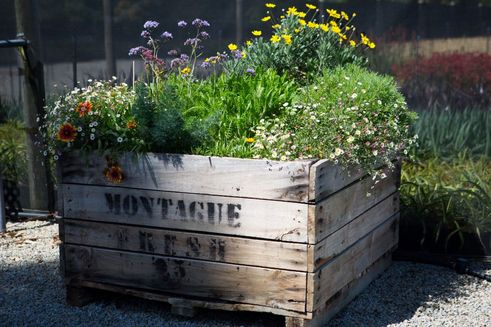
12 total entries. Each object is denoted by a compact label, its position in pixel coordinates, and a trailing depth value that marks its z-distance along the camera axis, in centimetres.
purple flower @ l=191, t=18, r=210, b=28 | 457
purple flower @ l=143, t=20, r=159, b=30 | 453
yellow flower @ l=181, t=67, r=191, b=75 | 451
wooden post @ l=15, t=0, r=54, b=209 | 586
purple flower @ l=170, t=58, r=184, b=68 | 456
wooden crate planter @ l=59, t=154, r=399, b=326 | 354
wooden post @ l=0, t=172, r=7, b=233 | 553
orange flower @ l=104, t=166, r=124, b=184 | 384
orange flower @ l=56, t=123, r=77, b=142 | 389
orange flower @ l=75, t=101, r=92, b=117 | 397
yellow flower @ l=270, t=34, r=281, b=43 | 448
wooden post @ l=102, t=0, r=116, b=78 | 598
